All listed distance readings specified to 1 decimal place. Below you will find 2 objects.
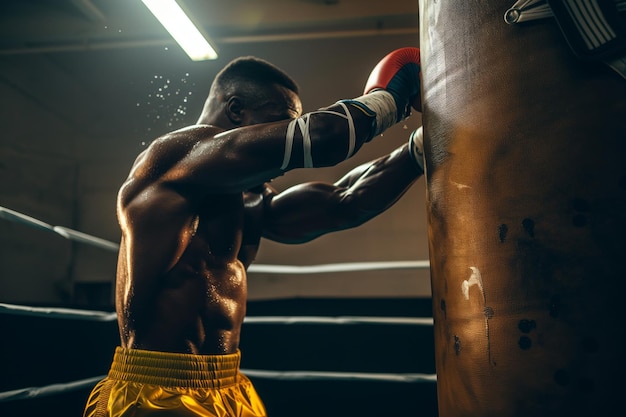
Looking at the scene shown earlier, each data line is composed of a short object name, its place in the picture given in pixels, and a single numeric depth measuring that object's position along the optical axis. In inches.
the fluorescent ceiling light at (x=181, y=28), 117.0
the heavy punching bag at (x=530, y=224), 25.7
